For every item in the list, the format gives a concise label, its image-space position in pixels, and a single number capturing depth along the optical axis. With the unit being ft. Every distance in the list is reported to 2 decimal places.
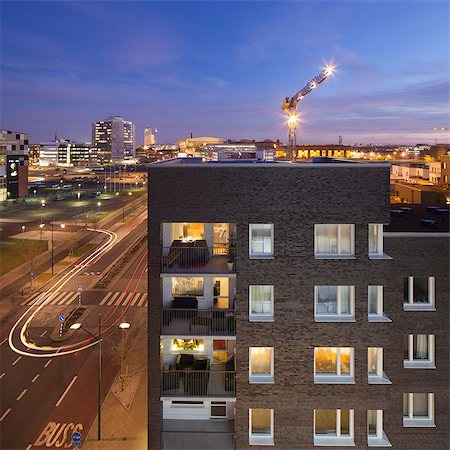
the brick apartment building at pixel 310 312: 53.06
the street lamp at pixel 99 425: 79.53
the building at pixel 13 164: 390.01
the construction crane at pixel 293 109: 465.92
